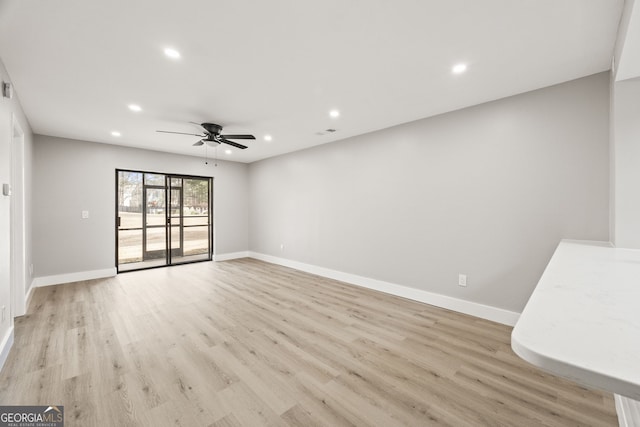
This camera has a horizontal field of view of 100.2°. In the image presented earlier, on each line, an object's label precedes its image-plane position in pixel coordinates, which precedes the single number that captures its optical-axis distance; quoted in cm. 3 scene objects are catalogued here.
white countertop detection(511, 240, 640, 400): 55
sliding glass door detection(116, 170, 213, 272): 607
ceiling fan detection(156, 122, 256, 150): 380
